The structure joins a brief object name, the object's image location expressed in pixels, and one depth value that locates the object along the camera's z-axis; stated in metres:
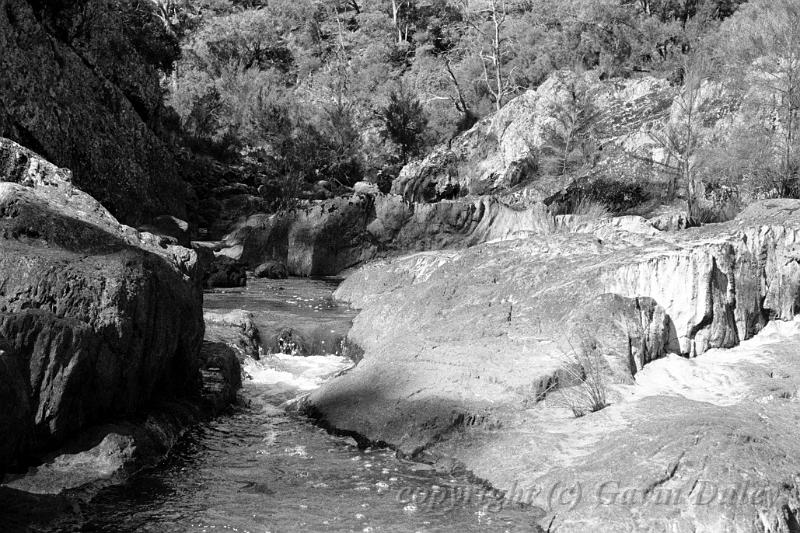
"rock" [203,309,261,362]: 11.40
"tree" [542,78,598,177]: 29.45
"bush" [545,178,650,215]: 24.36
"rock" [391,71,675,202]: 30.28
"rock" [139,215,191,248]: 22.81
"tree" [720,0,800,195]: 18.42
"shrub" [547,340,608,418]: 7.62
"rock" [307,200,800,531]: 6.04
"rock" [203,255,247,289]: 18.88
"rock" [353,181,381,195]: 34.50
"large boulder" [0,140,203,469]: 6.43
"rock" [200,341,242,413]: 9.03
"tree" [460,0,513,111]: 40.12
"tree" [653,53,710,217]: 21.92
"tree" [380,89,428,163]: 39.97
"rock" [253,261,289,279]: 21.30
